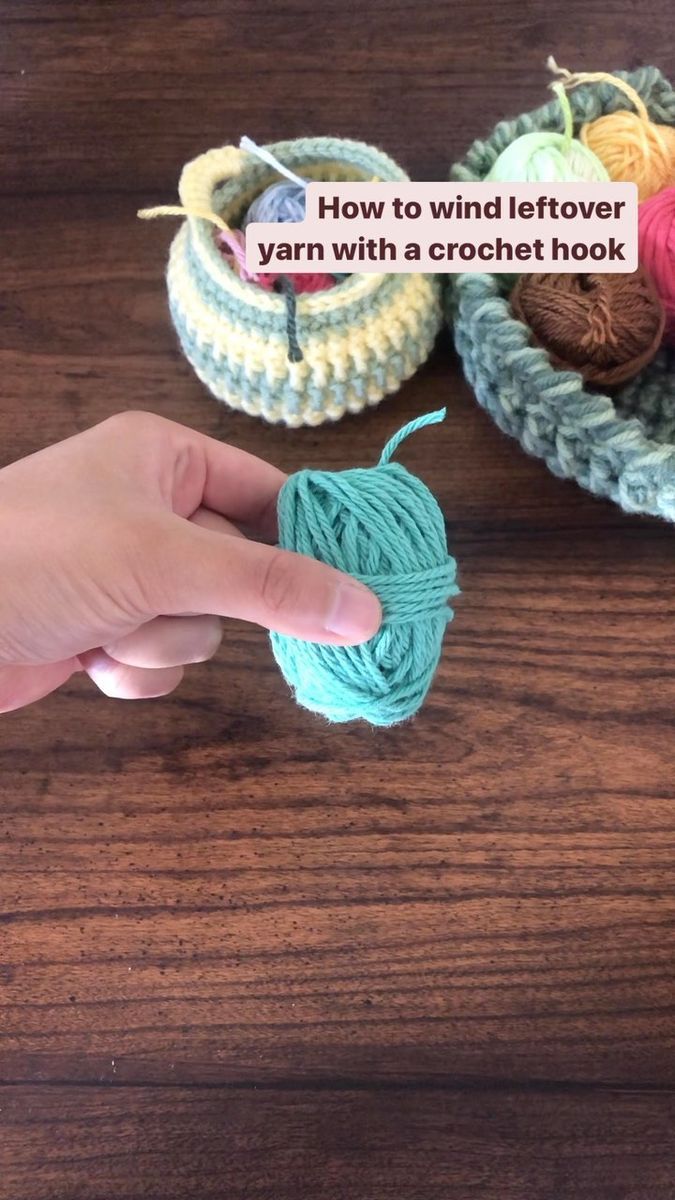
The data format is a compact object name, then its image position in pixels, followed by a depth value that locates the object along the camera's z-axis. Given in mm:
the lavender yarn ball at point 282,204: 679
